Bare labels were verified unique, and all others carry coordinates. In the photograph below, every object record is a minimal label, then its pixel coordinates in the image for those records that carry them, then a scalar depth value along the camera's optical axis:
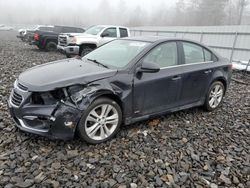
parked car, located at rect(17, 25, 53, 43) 11.17
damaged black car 2.44
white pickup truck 8.16
